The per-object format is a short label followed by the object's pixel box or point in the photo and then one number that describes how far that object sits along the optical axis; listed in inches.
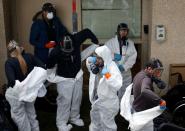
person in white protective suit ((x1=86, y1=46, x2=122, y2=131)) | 273.4
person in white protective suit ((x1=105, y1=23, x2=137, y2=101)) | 340.5
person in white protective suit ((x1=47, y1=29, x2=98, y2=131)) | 314.9
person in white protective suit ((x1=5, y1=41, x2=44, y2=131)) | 285.3
